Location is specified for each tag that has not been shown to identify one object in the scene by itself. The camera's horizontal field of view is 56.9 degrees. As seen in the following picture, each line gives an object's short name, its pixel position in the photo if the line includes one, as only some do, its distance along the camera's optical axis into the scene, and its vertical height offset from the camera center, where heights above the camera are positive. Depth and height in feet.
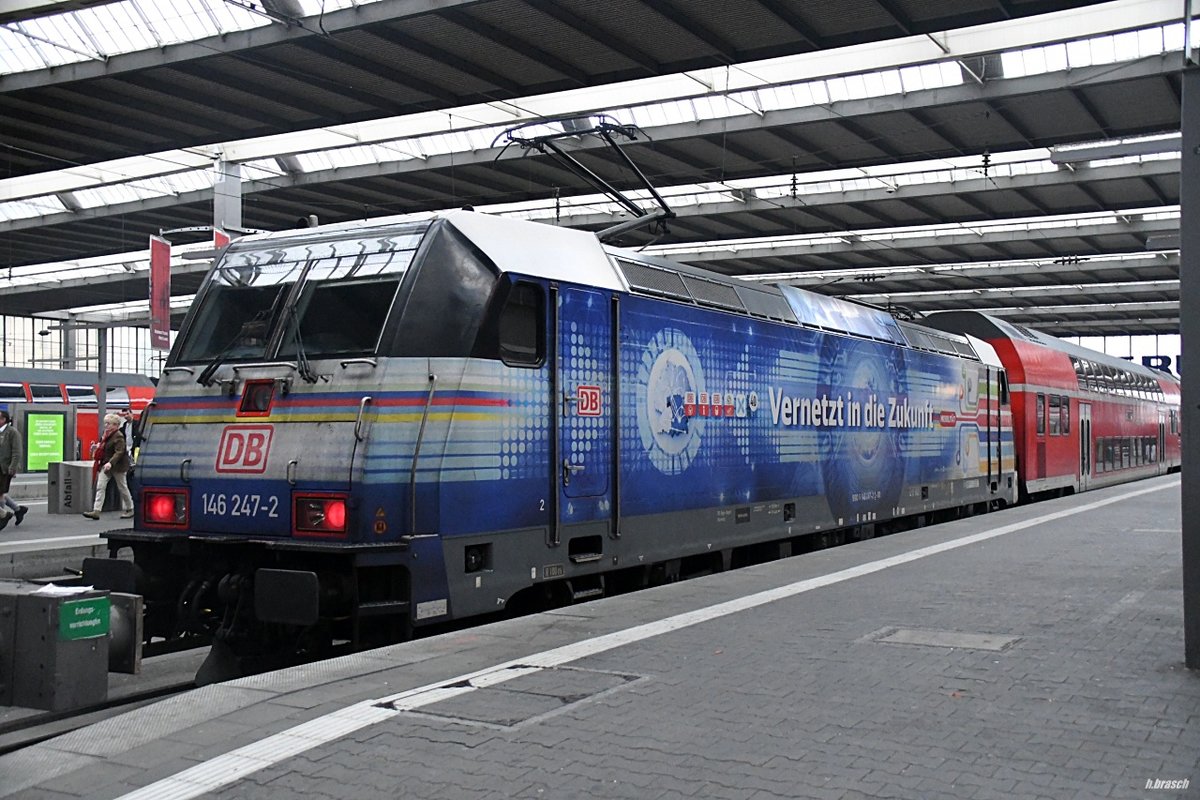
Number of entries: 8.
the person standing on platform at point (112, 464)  63.10 -1.70
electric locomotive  24.91 -0.12
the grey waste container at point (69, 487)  71.97 -3.42
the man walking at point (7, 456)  56.75 -1.06
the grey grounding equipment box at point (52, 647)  20.02 -3.90
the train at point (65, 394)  113.29 +4.46
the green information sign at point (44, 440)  101.40 -0.45
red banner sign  62.03 +8.33
